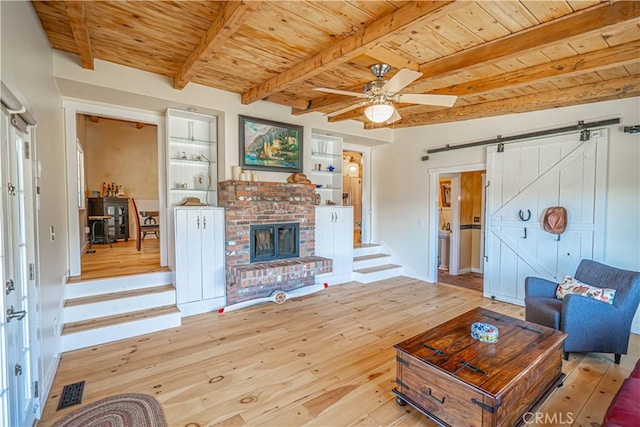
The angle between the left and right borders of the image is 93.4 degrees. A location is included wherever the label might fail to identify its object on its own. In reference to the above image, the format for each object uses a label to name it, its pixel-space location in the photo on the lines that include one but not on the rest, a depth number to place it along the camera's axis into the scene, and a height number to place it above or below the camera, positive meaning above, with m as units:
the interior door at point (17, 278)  1.66 -0.48
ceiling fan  2.73 +0.97
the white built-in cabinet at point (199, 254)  3.97 -0.74
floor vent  2.30 -1.55
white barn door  3.90 -0.08
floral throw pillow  2.97 -0.94
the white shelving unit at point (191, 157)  4.46 +0.66
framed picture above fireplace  4.57 +0.88
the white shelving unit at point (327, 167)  5.96 +0.67
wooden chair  5.73 -0.57
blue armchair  2.86 -1.14
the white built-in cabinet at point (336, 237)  5.33 -0.66
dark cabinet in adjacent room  6.80 -0.29
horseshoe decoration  4.47 -0.23
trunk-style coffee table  1.79 -1.10
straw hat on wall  4.07 -0.26
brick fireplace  4.28 -0.50
